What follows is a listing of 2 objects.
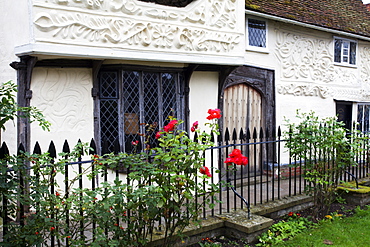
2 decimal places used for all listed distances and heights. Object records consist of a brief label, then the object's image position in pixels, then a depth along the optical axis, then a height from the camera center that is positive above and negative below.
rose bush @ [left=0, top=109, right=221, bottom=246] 3.41 -0.80
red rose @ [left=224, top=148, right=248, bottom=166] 4.44 -0.51
